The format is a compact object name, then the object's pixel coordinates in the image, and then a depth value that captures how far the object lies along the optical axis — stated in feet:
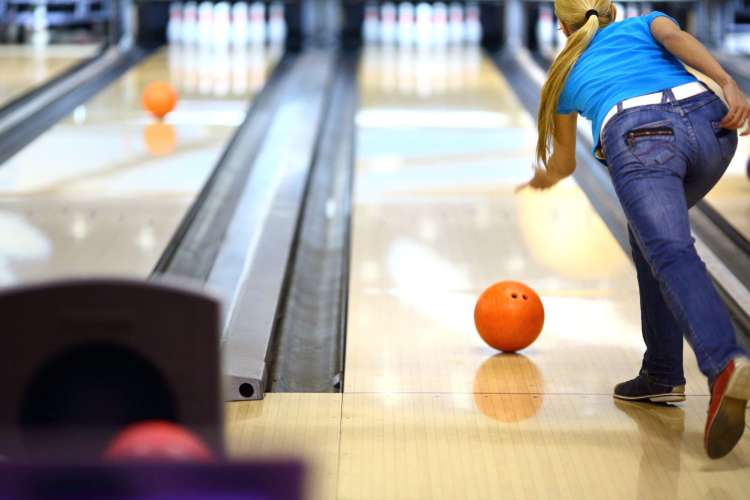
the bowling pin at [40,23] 54.64
